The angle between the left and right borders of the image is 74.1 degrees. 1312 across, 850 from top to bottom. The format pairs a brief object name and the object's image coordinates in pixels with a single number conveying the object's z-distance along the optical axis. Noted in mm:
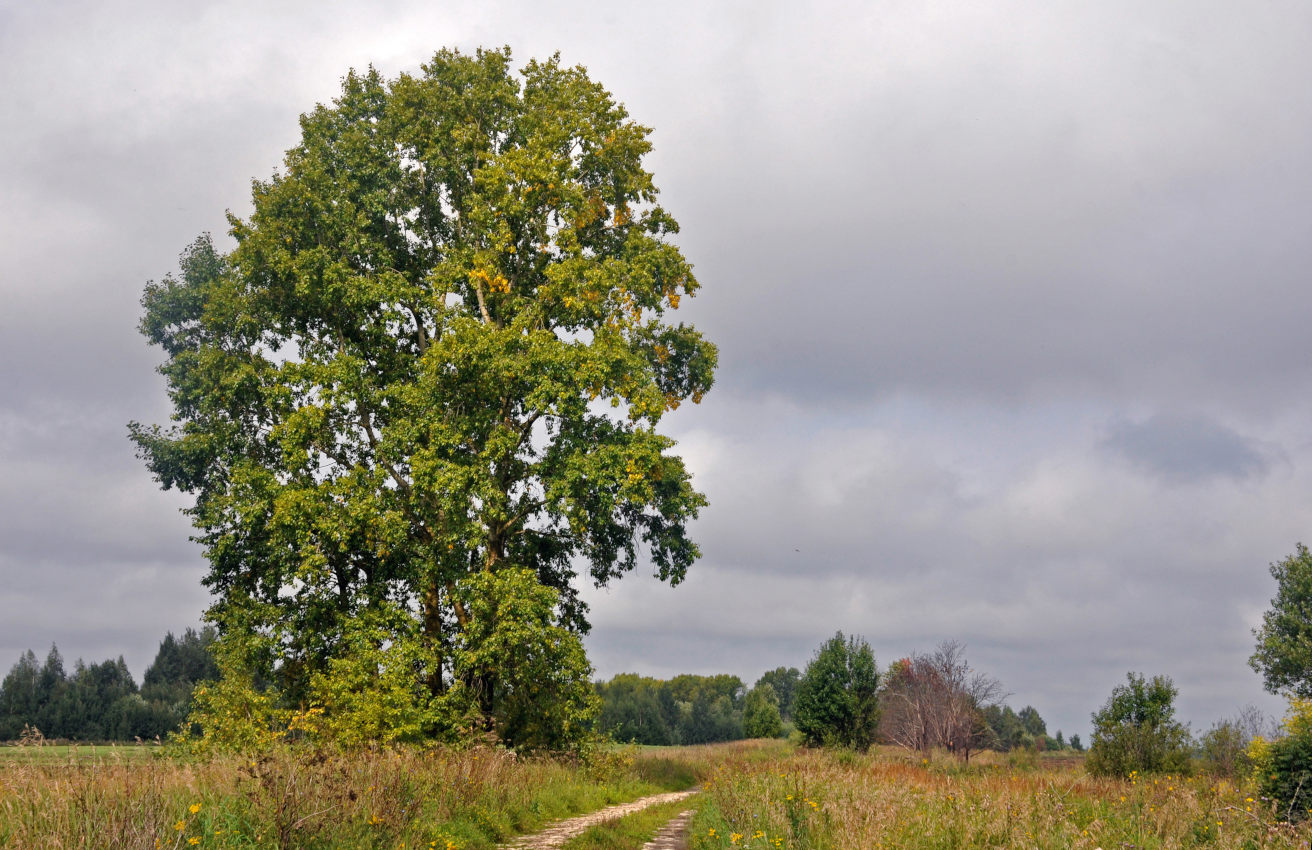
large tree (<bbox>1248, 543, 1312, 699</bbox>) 49219
